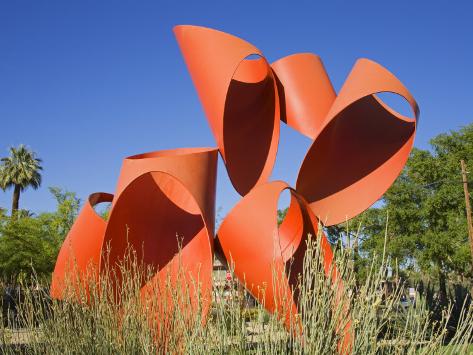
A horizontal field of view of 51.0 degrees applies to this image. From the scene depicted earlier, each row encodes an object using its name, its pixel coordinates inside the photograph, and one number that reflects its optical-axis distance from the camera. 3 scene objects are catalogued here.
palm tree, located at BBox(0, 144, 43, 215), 36.56
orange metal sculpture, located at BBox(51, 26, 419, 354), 7.89
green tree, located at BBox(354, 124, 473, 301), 23.69
